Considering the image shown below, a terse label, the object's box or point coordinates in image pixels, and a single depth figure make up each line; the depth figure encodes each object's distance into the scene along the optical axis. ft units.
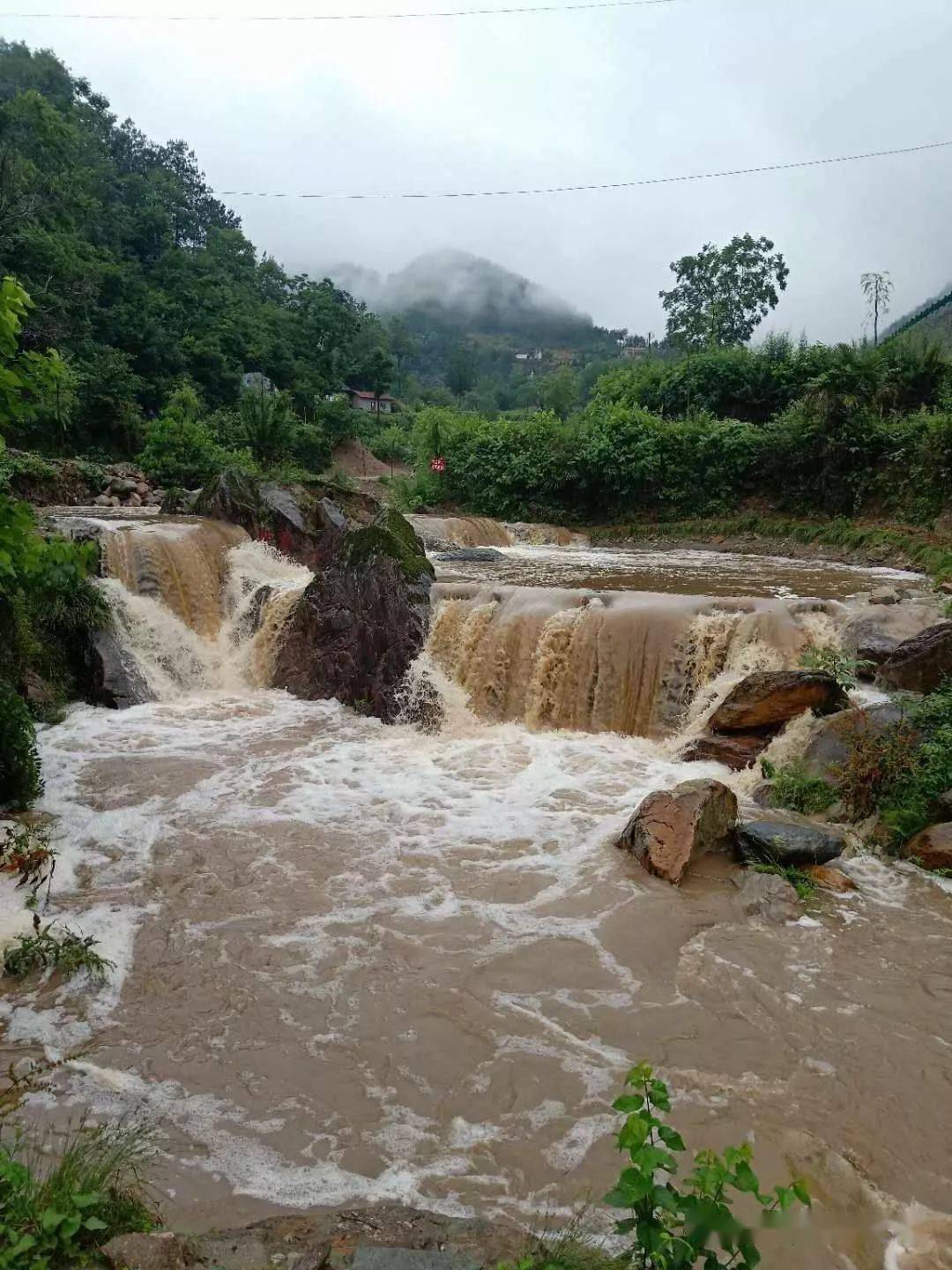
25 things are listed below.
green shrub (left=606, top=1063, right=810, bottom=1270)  5.39
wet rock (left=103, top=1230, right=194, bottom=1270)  5.83
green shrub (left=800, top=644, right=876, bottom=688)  22.28
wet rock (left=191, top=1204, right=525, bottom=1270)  6.37
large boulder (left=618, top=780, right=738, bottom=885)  15.99
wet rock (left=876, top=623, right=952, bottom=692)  20.92
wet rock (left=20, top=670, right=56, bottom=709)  26.53
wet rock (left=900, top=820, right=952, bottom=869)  16.07
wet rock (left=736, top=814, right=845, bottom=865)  15.89
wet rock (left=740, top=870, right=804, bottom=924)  14.51
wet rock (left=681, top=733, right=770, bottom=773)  21.59
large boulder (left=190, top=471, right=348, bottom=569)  41.83
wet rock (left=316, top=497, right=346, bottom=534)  43.86
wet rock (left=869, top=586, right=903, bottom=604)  29.04
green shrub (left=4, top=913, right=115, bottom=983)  12.09
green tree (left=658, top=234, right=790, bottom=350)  114.73
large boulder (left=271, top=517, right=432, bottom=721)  29.22
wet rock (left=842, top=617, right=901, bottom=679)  23.49
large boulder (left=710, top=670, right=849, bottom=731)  21.16
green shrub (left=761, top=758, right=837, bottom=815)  18.71
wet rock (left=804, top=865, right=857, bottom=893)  15.51
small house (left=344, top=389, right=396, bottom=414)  153.17
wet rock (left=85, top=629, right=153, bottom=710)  28.55
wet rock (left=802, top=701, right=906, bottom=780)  19.02
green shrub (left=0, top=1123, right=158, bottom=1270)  5.68
